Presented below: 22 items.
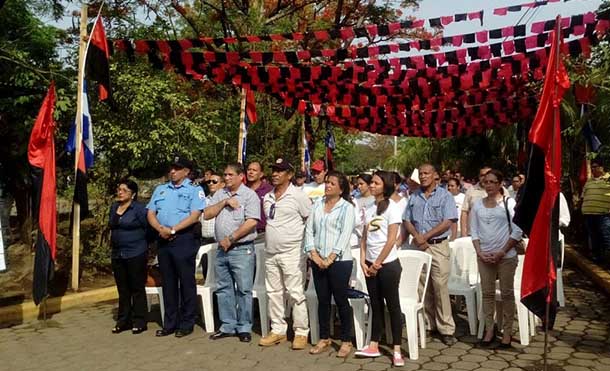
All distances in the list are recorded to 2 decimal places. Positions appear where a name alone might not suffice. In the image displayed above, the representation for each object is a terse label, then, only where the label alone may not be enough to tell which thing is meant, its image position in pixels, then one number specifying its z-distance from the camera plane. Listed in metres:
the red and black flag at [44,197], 6.71
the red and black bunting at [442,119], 9.80
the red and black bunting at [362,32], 5.98
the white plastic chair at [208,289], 6.47
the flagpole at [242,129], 9.63
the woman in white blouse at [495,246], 5.45
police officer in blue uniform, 6.23
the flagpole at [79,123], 6.95
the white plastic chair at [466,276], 6.13
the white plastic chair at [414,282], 5.66
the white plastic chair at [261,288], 6.22
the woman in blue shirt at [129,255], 6.41
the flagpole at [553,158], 4.41
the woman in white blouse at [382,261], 5.24
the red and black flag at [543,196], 4.51
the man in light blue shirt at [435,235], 5.92
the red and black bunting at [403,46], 6.01
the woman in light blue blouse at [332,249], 5.44
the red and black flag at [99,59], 6.96
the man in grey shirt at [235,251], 6.08
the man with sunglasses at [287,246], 5.81
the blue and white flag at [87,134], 7.13
